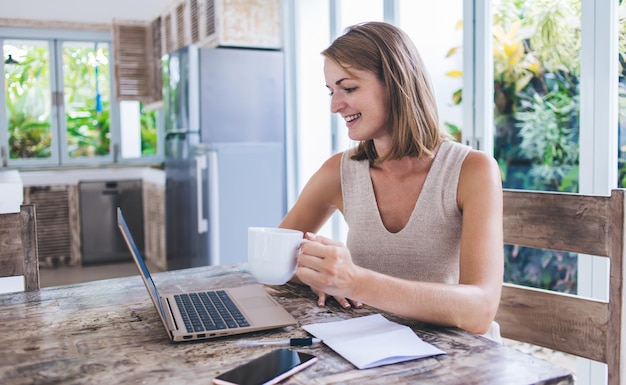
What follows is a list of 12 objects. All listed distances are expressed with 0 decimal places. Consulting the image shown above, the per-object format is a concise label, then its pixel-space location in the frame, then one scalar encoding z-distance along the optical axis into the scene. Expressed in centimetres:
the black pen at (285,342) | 94
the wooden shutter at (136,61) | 555
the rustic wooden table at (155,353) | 81
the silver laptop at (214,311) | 99
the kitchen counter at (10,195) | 304
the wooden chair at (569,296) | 113
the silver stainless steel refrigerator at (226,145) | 373
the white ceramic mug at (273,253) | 101
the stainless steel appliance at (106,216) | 543
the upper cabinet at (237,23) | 386
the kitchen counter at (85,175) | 526
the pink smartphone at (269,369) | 79
